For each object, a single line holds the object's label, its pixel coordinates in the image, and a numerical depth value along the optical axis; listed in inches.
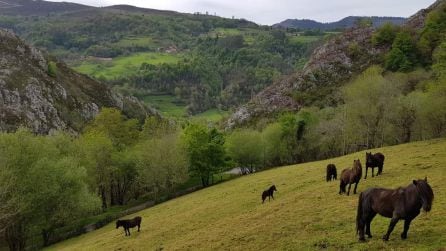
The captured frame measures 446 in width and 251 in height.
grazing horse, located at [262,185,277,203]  1553.5
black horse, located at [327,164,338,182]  1579.7
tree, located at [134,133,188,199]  2861.7
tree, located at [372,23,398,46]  6338.6
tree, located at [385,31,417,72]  5520.2
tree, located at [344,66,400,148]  2859.3
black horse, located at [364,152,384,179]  1428.4
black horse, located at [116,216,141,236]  1542.8
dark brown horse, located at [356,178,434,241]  667.4
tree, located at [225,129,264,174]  3622.0
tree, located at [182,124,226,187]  3157.0
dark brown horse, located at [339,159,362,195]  1178.0
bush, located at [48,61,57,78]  5718.5
